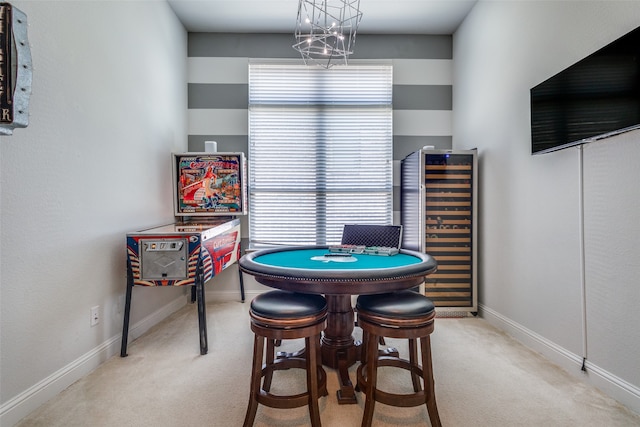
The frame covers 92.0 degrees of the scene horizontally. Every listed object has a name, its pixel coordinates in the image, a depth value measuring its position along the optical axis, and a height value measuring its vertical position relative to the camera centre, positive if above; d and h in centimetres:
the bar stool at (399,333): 154 -61
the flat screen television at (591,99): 162 +69
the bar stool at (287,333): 154 -61
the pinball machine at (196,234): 240 -18
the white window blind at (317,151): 389 +78
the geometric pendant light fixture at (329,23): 328 +217
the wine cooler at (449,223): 325 -12
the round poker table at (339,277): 162 -34
